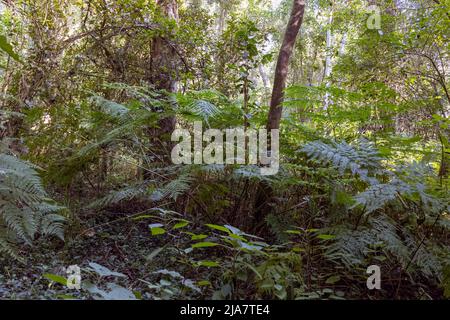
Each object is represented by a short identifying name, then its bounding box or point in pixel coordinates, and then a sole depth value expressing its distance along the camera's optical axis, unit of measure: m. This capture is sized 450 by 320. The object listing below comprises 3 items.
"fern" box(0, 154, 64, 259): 1.95
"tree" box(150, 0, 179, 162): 4.56
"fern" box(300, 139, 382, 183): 2.14
